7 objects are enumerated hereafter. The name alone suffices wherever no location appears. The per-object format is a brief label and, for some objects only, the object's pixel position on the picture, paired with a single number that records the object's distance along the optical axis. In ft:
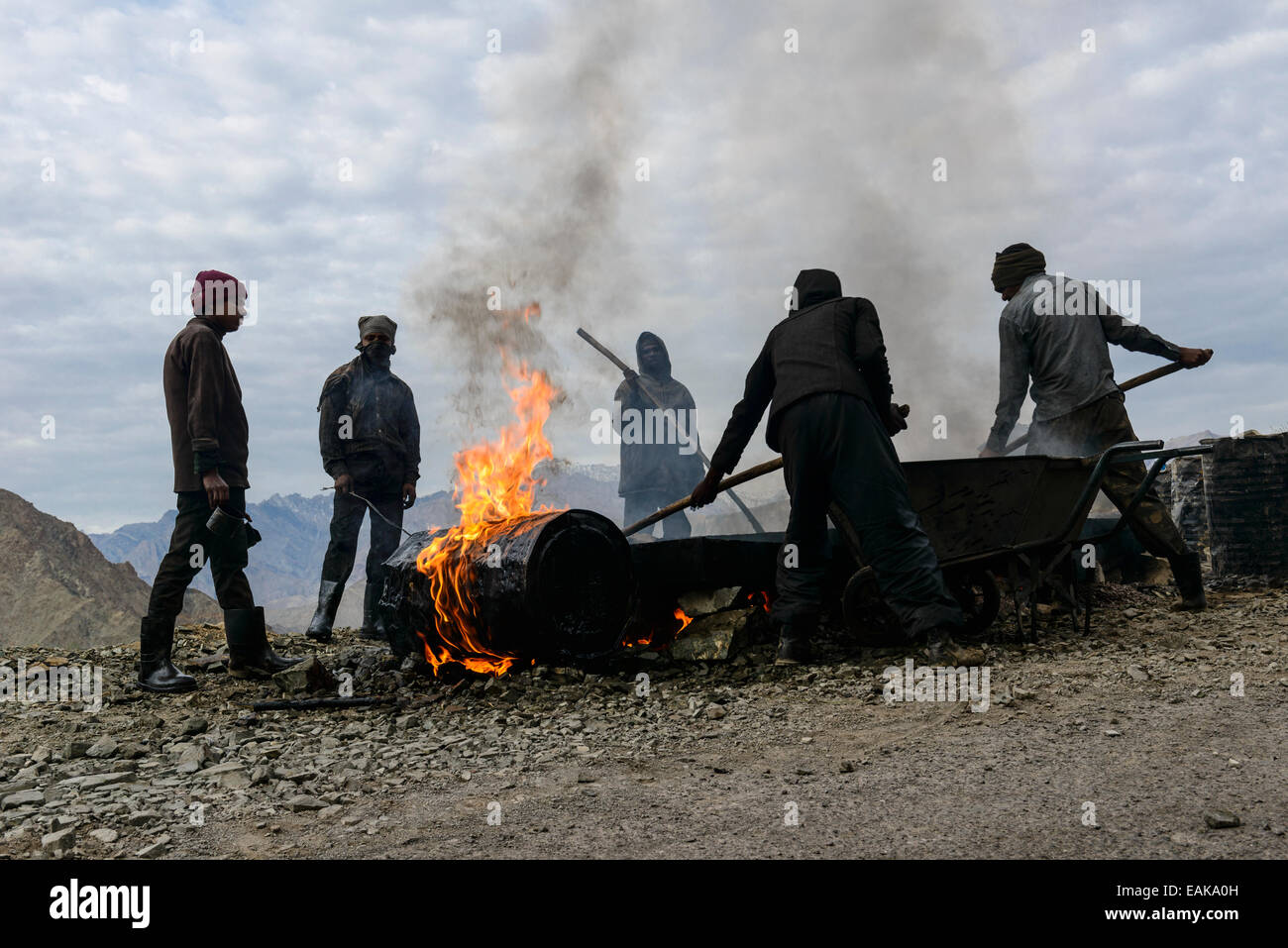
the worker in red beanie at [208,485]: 16.52
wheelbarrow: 16.14
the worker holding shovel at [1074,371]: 18.74
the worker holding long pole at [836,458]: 14.65
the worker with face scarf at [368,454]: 22.82
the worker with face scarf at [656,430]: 35.04
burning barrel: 15.51
